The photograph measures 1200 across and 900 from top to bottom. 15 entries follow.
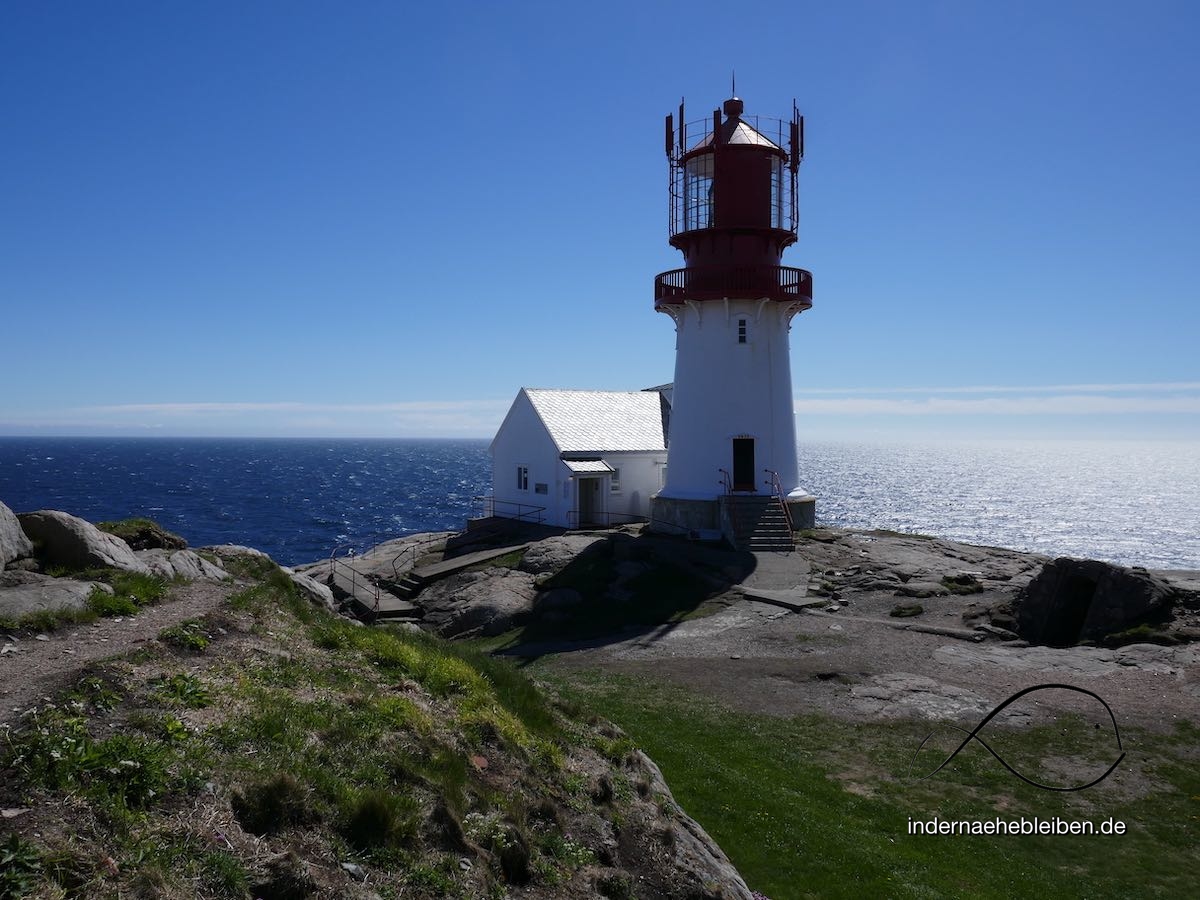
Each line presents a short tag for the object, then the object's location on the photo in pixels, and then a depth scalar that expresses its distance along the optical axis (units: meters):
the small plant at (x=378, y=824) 6.96
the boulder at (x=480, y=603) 26.12
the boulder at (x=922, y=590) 26.09
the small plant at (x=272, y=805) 6.71
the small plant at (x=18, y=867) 5.12
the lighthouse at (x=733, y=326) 32.91
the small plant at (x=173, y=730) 7.43
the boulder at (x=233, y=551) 19.27
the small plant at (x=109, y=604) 11.74
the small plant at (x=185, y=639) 10.20
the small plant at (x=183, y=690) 8.34
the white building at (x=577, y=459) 38.56
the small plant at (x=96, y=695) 7.71
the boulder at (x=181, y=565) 15.48
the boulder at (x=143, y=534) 16.97
